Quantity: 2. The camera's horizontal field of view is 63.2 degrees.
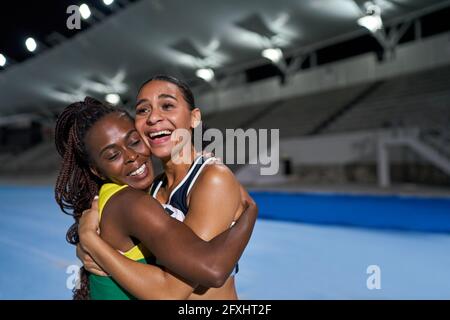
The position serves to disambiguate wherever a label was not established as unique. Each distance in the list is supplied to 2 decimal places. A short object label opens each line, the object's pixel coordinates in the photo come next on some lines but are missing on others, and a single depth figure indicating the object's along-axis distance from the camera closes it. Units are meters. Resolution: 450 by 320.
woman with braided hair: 1.21
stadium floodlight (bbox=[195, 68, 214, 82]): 19.35
